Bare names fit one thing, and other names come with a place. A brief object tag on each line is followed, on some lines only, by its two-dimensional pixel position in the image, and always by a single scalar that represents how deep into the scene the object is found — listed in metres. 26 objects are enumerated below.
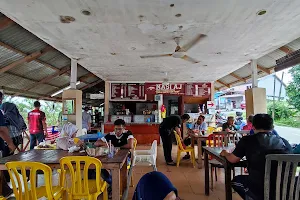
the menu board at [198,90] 10.01
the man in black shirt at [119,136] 3.51
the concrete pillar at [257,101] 6.24
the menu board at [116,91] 9.80
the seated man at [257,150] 2.04
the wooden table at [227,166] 2.50
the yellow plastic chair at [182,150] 5.14
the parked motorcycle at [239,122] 7.83
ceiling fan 4.32
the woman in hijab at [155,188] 1.08
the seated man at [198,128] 5.97
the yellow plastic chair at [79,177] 2.26
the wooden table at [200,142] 5.04
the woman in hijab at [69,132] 3.42
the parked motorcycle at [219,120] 11.37
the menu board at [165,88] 9.89
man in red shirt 5.61
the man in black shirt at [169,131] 5.41
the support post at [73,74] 6.19
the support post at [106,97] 9.67
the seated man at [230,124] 5.57
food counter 8.83
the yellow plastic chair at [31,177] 2.02
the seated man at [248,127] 5.43
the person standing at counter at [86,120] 7.93
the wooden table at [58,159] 2.41
